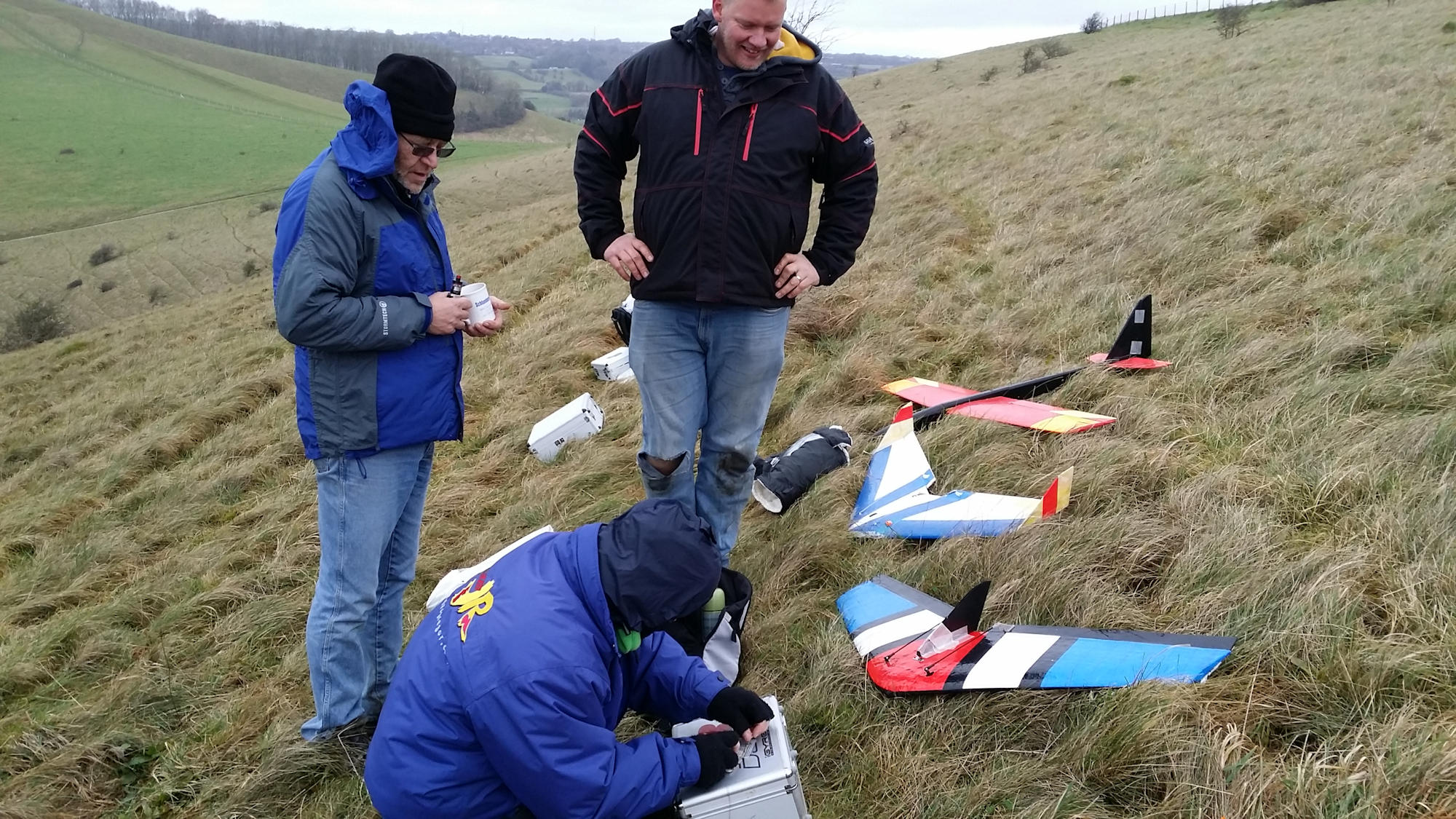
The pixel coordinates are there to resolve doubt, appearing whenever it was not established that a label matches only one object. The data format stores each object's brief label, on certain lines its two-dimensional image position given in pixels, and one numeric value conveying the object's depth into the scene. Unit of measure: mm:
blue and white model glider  3455
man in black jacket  2793
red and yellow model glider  4590
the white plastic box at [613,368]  6547
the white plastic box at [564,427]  5410
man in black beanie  2285
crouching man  1966
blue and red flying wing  2424
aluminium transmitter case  2188
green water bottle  2447
